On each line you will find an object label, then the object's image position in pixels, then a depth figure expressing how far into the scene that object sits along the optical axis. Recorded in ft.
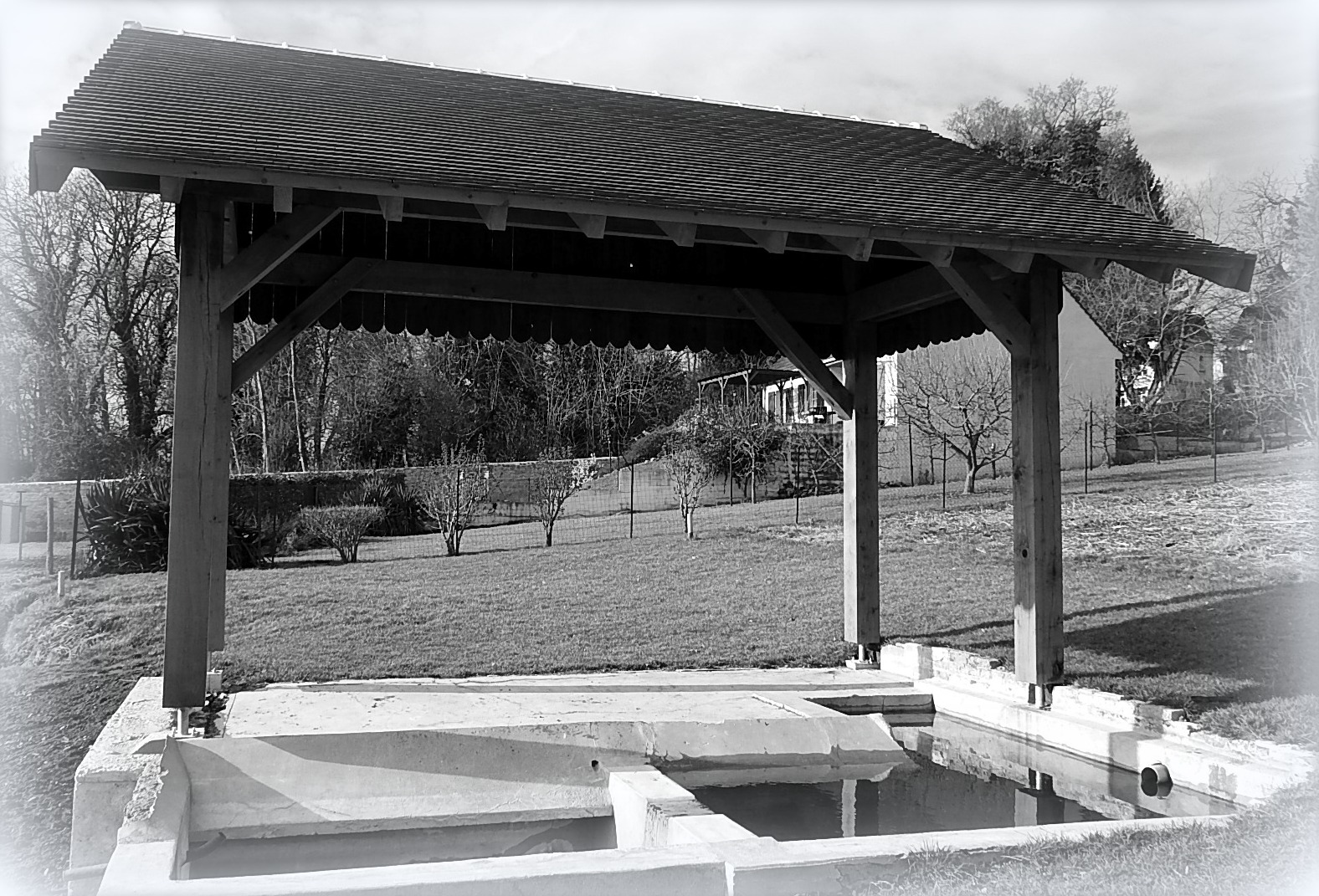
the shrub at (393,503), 67.00
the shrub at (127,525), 52.65
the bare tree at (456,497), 59.72
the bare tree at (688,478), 61.87
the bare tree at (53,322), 76.28
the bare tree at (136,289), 83.20
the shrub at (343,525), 57.67
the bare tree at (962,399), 71.05
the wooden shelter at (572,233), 20.47
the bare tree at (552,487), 61.98
